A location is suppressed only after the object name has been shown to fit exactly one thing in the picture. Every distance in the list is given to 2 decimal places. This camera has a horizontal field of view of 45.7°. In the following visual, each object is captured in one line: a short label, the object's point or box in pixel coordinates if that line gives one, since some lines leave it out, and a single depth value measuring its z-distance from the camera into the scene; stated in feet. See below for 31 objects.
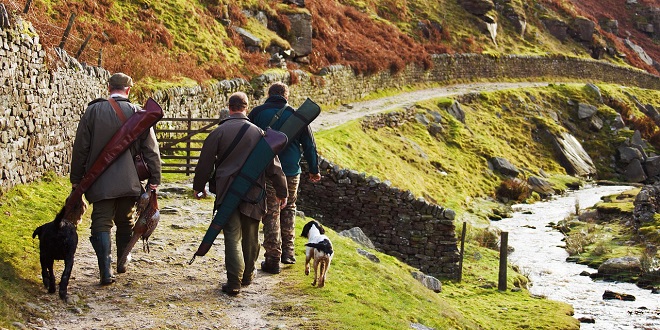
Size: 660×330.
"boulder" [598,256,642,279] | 70.23
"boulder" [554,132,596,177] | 131.03
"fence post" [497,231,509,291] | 59.72
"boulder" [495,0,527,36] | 198.59
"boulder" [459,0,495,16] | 191.83
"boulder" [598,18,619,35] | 235.81
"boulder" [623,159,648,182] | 134.00
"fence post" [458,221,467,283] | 62.08
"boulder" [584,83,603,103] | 167.43
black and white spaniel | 33.04
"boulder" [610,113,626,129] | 150.92
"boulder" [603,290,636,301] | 62.69
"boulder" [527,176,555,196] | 112.98
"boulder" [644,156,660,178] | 136.67
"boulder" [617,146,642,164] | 139.74
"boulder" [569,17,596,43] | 211.82
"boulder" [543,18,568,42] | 209.87
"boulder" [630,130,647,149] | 144.46
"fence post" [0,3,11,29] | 38.78
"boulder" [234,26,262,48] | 110.93
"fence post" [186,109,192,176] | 60.94
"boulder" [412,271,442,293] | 53.36
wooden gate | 61.62
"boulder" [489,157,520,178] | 115.03
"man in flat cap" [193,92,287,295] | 30.32
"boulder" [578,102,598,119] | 153.31
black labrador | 27.71
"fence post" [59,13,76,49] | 54.54
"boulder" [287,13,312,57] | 122.72
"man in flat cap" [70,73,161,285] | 29.22
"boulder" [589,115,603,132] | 149.40
